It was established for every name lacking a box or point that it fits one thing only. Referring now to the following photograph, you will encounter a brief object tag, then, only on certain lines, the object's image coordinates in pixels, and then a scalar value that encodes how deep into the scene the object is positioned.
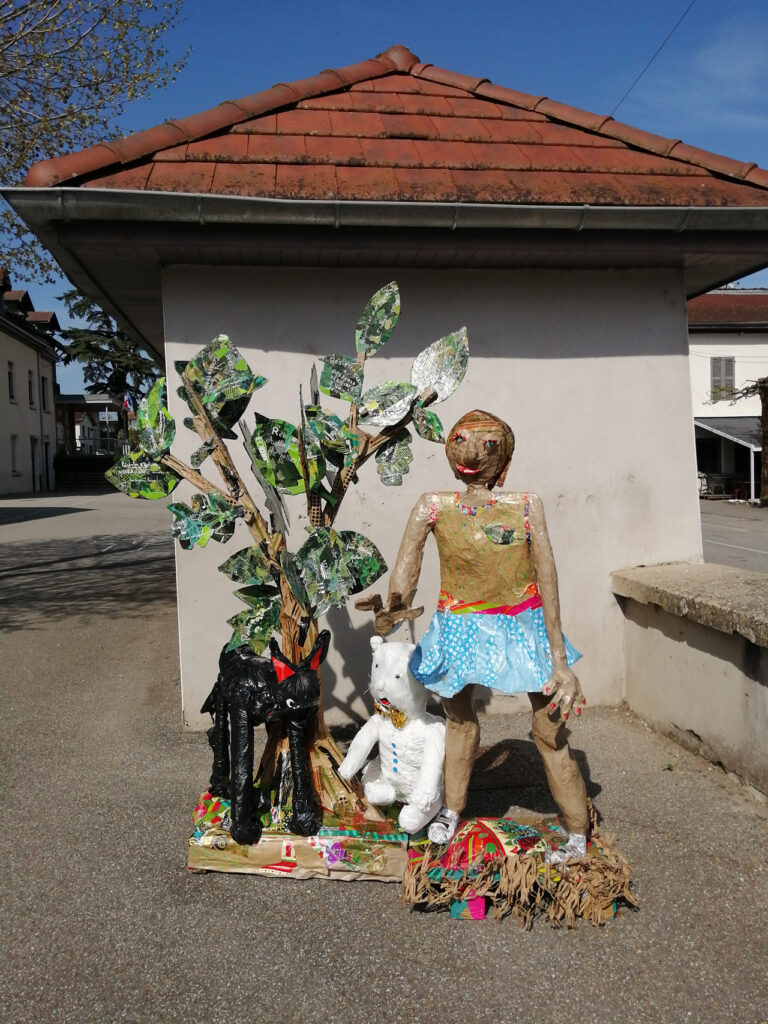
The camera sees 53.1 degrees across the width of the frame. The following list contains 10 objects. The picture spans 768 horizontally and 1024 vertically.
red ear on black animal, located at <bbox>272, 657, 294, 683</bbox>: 3.17
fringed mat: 2.83
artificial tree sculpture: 3.20
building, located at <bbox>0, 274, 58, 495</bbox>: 33.59
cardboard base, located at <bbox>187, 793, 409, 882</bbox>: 3.12
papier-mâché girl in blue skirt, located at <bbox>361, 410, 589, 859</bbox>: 2.95
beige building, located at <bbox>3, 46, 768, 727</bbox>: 4.23
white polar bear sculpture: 3.14
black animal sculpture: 3.10
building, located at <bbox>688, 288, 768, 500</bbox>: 29.75
